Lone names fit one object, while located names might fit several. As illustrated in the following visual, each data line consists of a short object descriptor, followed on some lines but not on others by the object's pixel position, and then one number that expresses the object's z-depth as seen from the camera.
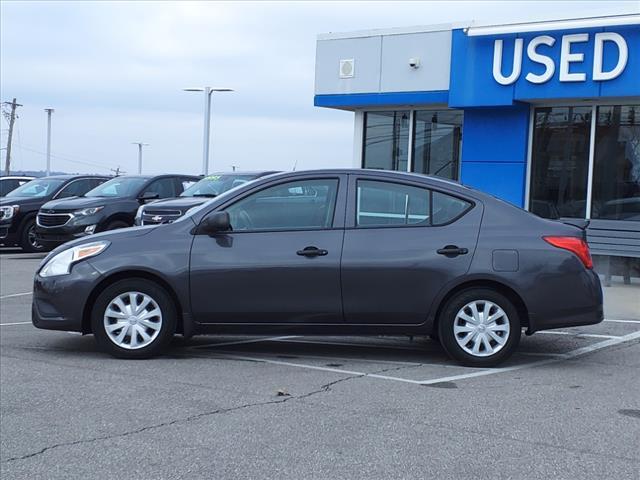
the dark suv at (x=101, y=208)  16.88
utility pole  66.81
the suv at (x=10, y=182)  23.53
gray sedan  7.17
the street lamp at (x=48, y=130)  53.66
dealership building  14.32
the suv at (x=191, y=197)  14.53
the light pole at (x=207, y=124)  33.22
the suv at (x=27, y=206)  18.97
